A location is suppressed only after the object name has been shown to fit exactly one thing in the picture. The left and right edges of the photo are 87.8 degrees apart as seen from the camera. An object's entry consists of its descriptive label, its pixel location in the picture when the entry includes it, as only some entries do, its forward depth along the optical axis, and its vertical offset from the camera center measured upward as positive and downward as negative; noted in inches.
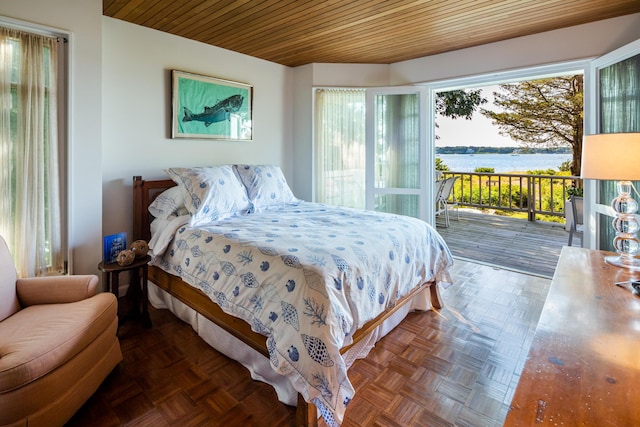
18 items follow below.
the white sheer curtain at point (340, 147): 168.7 +32.1
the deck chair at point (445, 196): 246.9 +9.7
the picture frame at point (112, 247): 95.4 -11.2
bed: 59.9 -15.0
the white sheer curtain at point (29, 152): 86.6 +15.5
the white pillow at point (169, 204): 107.7 +1.6
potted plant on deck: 173.6 +0.9
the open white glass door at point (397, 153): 159.3 +28.1
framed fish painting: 128.0 +42.0
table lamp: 62.8 +7.6
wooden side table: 91.4 -21.5
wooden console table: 27.8 -16.1
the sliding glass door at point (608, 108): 107.9 +35.0
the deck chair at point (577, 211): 155.9 -0.6
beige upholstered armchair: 51.6 -23.6
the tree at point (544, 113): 248.5 +79.1
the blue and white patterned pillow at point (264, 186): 125.0 +9.2
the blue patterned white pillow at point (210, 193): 103.4 +5.4
